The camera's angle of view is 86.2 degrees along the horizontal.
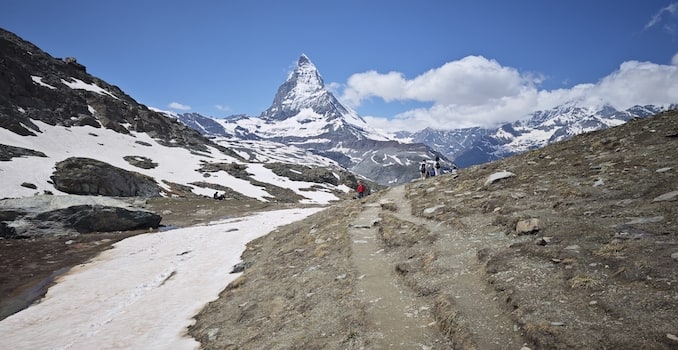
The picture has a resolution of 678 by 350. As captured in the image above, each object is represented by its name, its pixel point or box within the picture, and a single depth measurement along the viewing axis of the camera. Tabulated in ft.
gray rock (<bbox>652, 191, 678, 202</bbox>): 38.24
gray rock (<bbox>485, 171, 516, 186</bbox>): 69.26
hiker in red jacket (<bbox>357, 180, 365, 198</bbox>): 127.01
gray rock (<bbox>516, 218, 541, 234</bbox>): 41.02
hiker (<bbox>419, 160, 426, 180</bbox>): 123.38
